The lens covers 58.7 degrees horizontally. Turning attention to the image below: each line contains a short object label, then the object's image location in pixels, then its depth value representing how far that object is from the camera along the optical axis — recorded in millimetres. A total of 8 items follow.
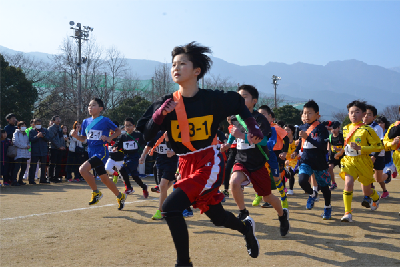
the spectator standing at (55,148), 13625
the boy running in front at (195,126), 3479
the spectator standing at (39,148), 12883
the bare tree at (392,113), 66662
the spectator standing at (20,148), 12477
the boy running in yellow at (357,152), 6203
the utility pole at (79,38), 26781
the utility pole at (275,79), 59094
